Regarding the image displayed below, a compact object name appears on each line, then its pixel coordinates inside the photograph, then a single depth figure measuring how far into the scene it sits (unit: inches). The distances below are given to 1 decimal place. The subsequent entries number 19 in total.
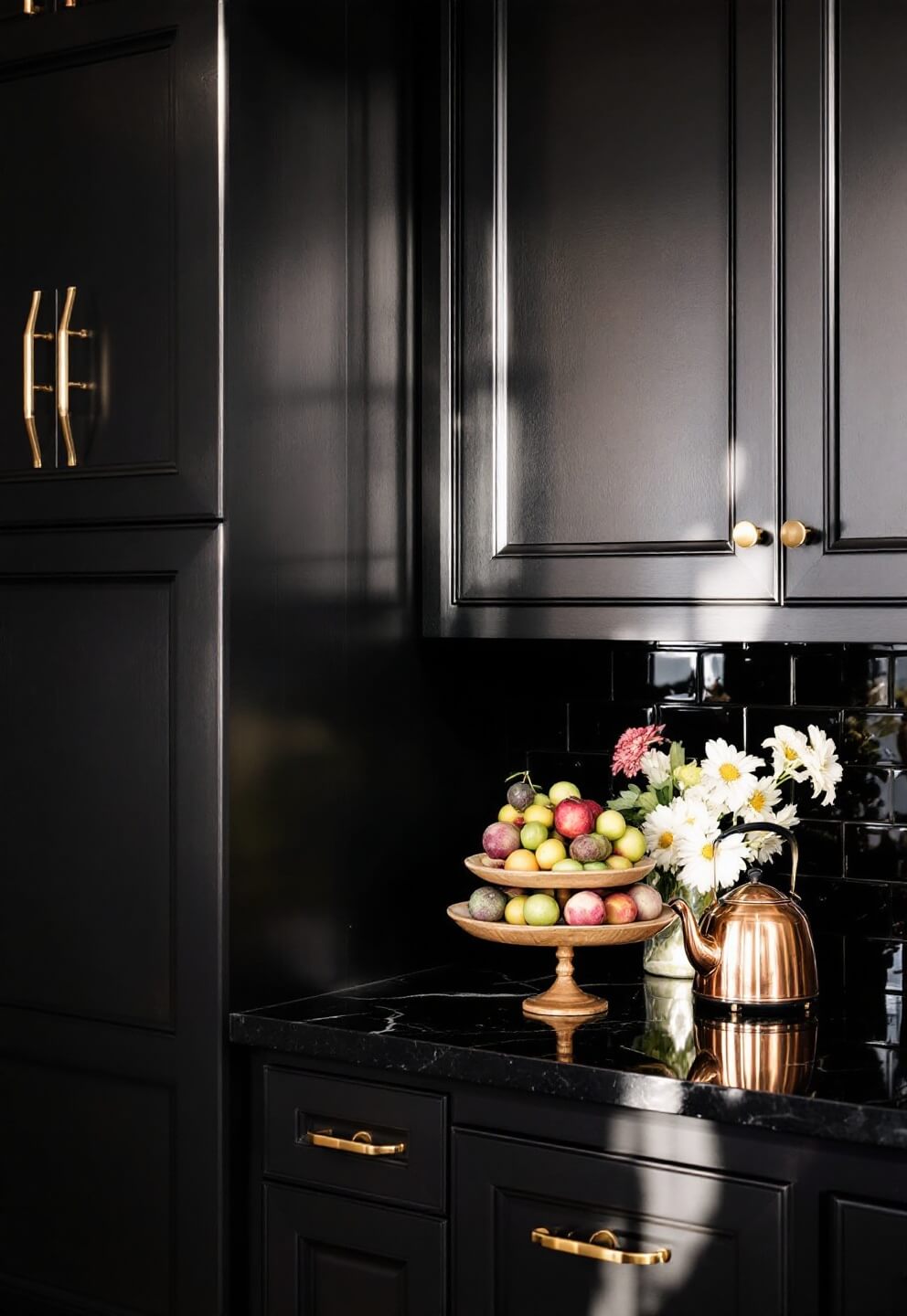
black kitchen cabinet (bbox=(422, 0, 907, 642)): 79.3
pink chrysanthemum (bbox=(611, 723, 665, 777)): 94.1
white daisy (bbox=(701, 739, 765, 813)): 90.4
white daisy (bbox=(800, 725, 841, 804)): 90.4
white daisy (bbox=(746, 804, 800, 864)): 91.1
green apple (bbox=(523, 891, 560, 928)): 79.9
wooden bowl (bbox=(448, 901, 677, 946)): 79.2
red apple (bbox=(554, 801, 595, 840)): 83.4
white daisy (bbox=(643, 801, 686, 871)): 90.3
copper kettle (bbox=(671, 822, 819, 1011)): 81.1
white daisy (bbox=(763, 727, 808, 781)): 91.0
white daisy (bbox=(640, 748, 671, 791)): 94.2
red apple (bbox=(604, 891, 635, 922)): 80.7
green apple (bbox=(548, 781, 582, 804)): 87.0
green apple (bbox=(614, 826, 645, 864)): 83.5
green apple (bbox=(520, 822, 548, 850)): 83.4
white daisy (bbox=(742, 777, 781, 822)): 90.3
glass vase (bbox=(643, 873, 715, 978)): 91.2
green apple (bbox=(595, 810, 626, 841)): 84.0
